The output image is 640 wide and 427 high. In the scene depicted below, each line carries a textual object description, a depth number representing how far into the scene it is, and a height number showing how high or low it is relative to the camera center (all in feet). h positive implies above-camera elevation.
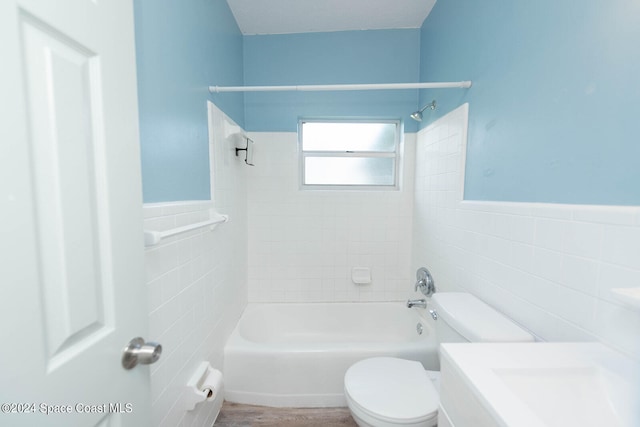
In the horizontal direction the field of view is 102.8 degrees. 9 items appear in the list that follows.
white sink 1.88 -1.46
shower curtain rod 4.56 +2.07
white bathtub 5.15 -3.49
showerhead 6.15 +1.94
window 7.52 +1.21
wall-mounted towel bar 2.68 -0.44
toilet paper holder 3.85 -3.02
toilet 3.15 -2.86
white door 1.23 -0.12
